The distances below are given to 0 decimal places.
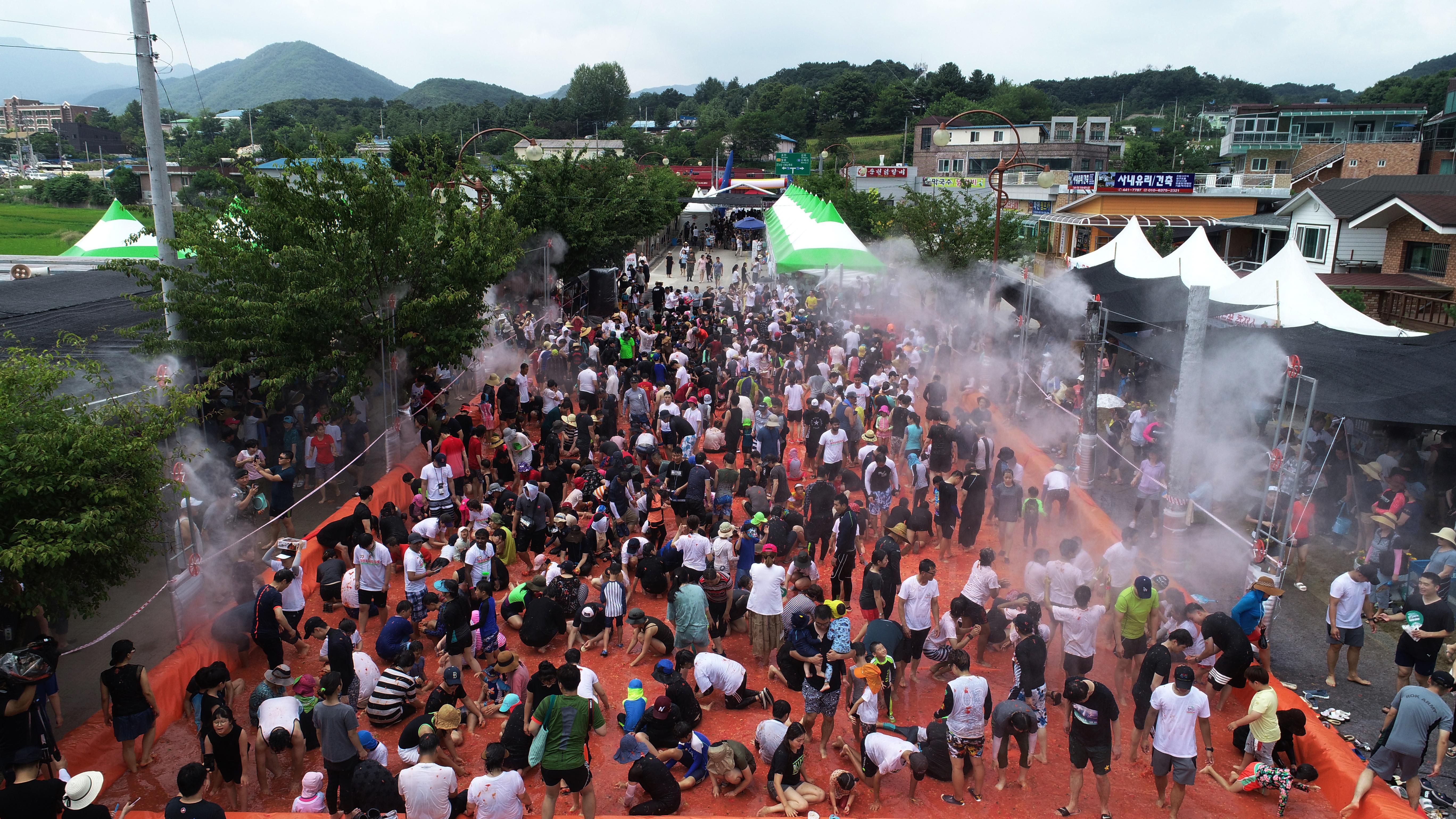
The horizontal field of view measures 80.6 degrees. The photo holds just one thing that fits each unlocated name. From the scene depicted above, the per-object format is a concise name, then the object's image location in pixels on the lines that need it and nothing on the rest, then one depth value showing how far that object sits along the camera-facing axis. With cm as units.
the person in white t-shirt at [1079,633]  729
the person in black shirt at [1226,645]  725
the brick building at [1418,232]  2372
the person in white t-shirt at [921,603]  764
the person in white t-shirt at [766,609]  822
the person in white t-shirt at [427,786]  560
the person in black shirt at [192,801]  496
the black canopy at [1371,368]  1056
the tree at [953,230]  2309
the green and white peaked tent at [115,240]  2244
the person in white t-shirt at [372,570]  837
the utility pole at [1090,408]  1240
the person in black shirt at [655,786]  610
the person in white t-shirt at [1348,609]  783
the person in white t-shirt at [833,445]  1159
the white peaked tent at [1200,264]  2025
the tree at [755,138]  10850
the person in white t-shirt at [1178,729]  610
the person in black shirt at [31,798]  499
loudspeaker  2383
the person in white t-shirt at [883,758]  632
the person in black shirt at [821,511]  998
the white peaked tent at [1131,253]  2300
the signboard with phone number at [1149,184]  3850
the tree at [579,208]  2280
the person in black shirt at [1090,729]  607
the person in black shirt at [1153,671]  662
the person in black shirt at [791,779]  618
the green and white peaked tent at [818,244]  2027
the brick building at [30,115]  18225
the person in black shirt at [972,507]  1030
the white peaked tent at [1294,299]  1577
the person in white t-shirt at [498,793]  553
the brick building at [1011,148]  6488
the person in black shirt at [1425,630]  732
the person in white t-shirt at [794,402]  1409
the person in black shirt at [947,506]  1046
